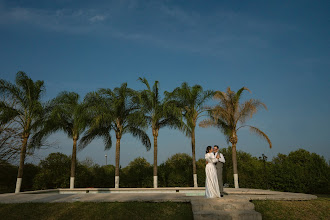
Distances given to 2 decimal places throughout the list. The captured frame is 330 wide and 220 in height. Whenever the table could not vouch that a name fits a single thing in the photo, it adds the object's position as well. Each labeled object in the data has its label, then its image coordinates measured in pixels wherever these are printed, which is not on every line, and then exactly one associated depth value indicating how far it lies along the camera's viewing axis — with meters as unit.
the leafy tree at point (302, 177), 14.70
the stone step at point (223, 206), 8.12
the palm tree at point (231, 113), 16.92
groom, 10.02
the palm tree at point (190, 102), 17.12
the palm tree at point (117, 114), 17.27
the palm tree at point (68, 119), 16.23
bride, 9.20
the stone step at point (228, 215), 7.31
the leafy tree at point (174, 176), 18.53
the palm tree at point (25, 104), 15.20
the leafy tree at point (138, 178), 18.78
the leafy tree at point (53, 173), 17.72
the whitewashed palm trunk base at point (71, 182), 16.64
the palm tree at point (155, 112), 17.45
